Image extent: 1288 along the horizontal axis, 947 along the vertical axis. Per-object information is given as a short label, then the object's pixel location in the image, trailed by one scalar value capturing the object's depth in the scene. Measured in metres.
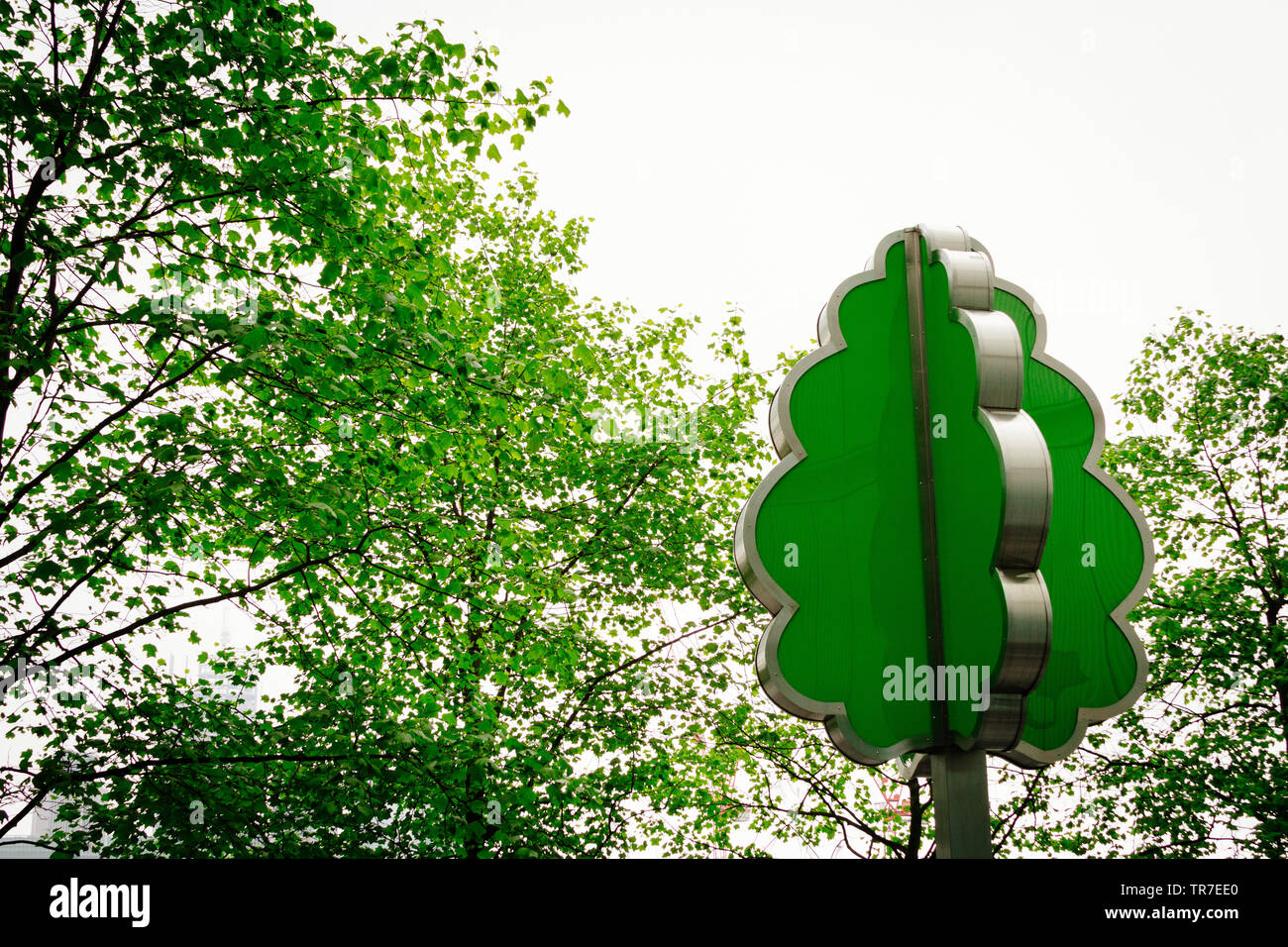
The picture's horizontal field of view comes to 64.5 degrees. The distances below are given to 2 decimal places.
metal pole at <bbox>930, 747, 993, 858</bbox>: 5.20
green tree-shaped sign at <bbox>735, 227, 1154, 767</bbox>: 5.09
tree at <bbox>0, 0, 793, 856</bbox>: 8.02
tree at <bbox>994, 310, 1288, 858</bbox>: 14.62
